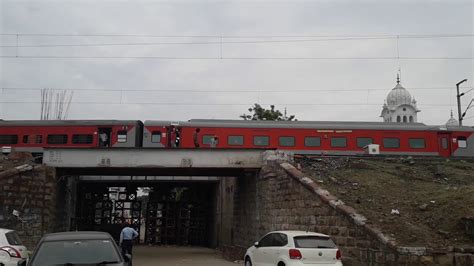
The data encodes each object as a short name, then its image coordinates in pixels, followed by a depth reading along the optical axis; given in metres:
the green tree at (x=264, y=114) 54.75
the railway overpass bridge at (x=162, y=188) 23.02
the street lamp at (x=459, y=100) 39.63
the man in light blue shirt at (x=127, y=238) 17.28
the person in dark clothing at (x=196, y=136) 30.33
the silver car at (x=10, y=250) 10.43
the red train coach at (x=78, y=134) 30.77
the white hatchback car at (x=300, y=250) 11.74
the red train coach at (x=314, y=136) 30.56
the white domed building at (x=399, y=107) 92.25
